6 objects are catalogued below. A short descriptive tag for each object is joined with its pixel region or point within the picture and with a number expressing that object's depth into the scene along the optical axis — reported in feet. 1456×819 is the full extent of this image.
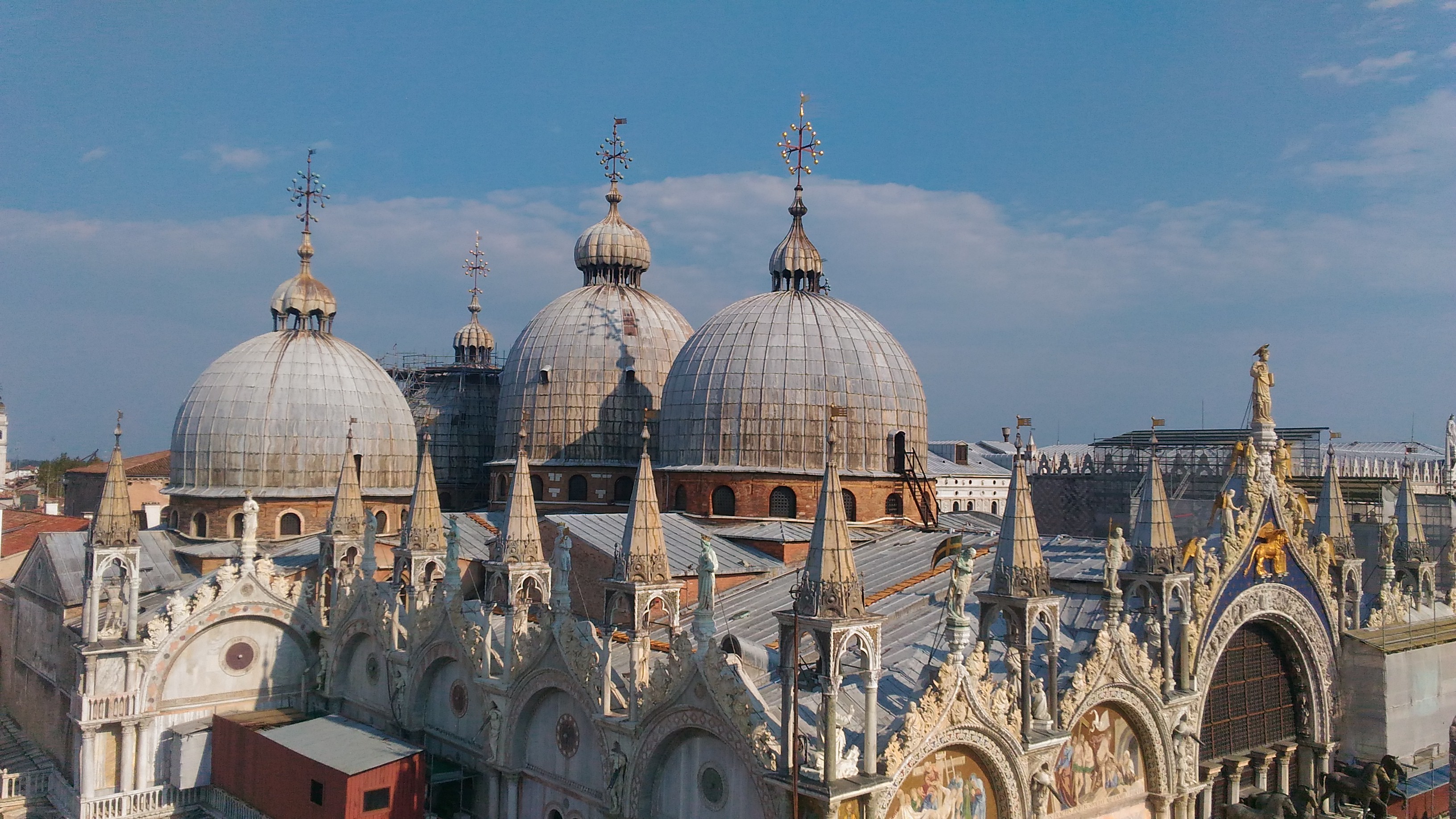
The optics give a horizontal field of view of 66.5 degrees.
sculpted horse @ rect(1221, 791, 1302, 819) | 77.05
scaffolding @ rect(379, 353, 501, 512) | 170.60
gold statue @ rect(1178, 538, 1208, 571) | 81.76
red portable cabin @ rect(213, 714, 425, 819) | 81.20
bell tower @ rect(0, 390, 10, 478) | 355.15
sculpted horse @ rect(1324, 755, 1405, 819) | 80.94
